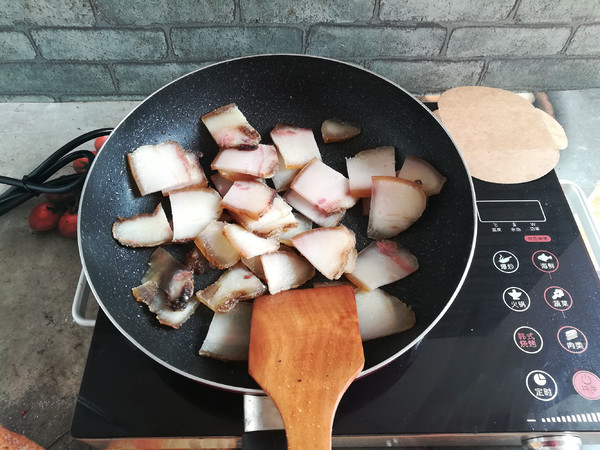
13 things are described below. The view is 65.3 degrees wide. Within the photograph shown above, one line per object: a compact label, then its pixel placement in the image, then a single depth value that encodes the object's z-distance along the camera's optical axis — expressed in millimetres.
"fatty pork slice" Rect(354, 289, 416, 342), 679
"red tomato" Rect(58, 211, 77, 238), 823
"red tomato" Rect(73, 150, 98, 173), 895
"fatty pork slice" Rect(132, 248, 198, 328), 692
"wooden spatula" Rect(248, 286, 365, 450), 523
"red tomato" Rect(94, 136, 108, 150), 927
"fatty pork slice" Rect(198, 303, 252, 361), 662
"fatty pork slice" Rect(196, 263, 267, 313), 698
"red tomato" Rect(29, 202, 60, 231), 834
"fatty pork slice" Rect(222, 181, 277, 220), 774
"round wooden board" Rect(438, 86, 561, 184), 871
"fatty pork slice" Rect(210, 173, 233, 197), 854
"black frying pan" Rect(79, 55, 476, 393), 665
